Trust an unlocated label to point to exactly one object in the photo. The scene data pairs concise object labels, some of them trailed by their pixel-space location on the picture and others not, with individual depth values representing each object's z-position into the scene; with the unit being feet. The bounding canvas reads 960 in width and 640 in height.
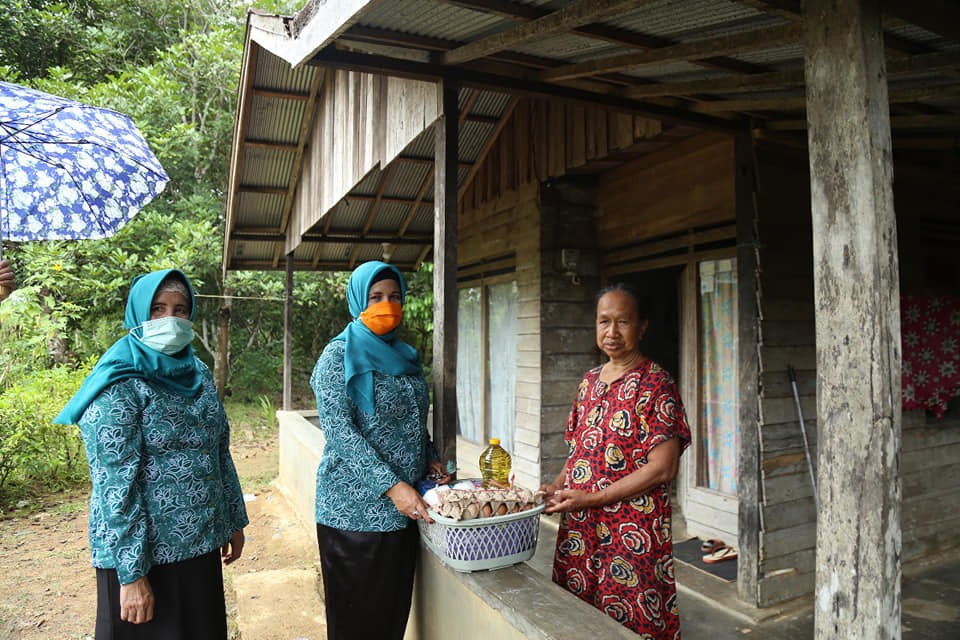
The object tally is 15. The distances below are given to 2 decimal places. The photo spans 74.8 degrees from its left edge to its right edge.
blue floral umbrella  9.73
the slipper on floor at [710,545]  14.87
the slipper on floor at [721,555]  14.56
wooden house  4.77
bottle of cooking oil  8.50
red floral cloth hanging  14.69
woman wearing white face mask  7.02
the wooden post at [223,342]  38.93
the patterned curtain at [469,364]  23.50
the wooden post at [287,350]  28.12
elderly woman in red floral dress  6.89
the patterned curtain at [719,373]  15.28
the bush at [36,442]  23.93
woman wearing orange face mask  8.10
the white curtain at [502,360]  20.62
